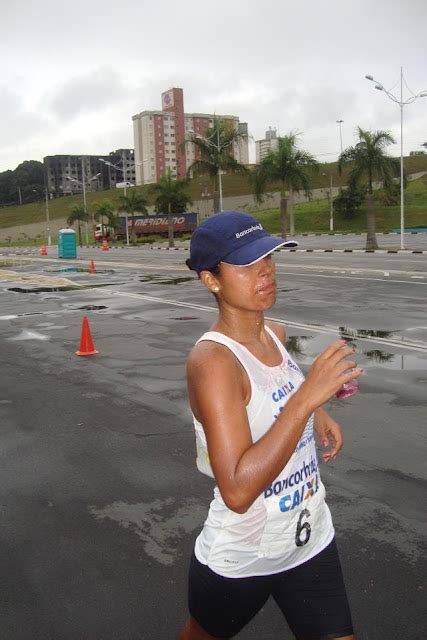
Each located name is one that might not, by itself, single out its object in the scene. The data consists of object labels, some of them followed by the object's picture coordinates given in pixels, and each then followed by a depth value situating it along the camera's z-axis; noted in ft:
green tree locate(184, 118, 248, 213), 146.30
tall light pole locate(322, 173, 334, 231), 224.53
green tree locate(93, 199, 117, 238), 255.09
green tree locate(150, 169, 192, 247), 203.44
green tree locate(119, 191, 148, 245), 236.22
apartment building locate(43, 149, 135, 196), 627.46
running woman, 6.10
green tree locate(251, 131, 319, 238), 159.53
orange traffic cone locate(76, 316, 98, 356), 34.37
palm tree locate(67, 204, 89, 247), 273.95
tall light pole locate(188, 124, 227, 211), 145.40
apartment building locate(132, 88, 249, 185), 594.65
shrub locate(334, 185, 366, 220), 236.43
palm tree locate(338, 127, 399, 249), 119.44
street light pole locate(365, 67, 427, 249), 112.03
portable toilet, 144.87
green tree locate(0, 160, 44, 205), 590.96
